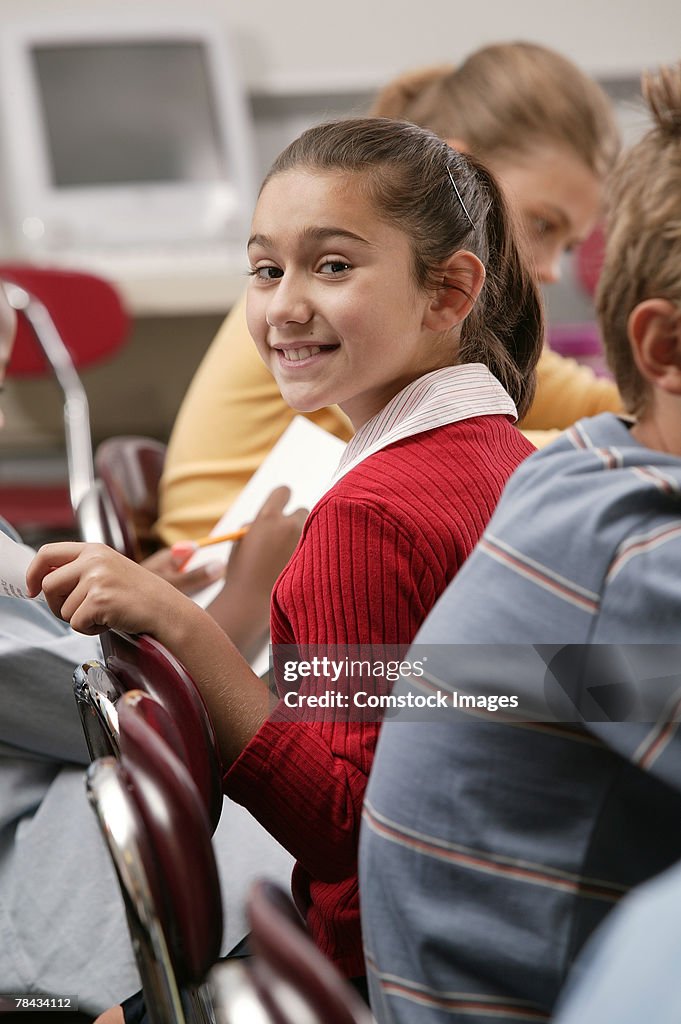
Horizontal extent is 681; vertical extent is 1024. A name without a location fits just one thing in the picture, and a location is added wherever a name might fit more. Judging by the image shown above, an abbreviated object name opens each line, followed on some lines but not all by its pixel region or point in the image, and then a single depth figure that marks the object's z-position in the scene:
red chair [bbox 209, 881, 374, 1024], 1.74
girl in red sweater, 2.02
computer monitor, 5.63
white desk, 5.22
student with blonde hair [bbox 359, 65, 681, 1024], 1.85
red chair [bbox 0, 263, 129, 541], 4.15
